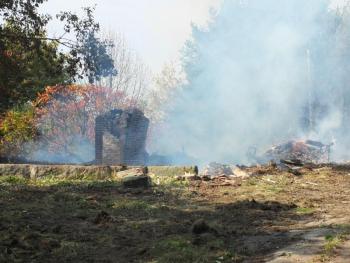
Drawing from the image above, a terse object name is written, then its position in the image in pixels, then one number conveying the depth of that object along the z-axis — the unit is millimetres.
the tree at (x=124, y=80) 40394
